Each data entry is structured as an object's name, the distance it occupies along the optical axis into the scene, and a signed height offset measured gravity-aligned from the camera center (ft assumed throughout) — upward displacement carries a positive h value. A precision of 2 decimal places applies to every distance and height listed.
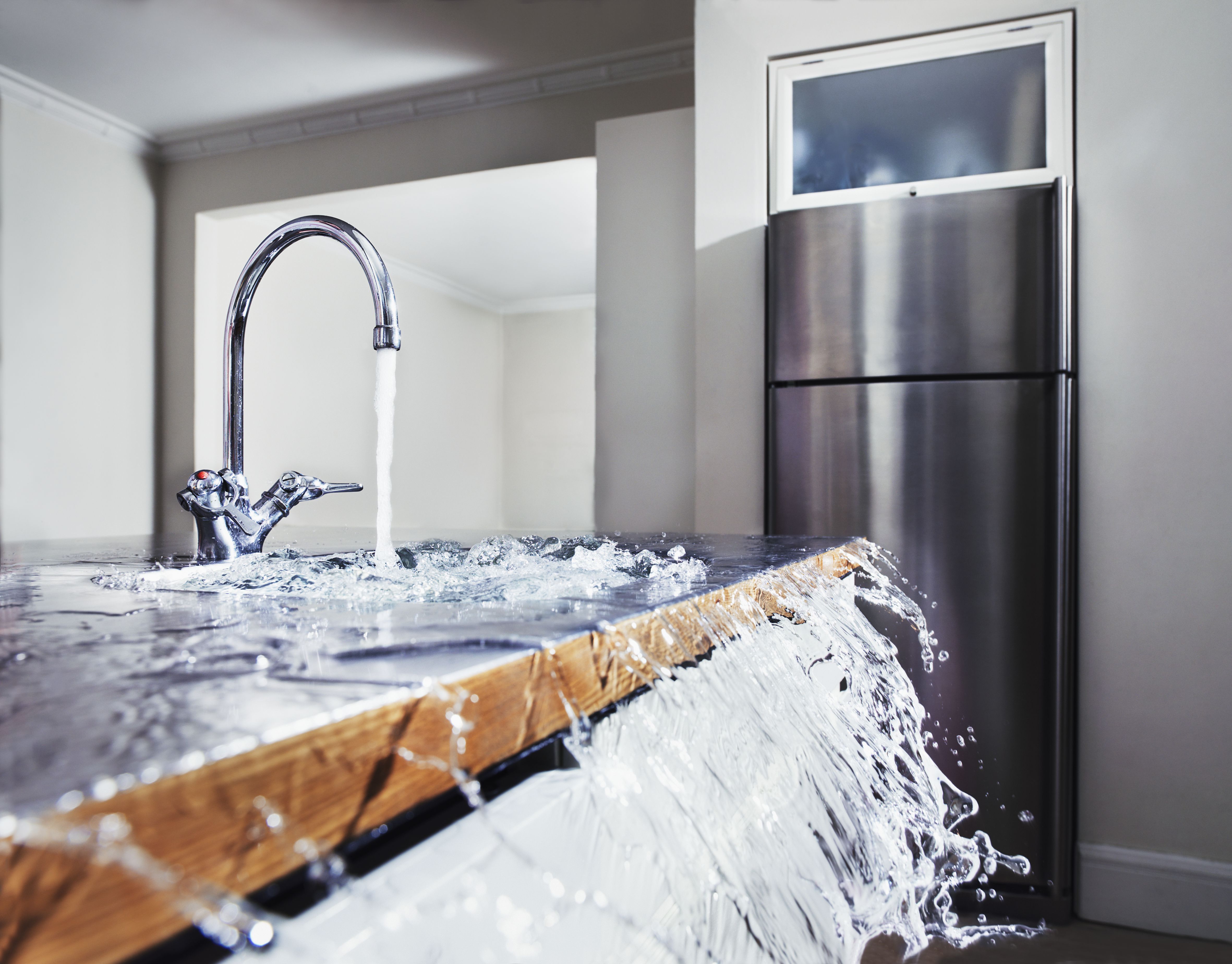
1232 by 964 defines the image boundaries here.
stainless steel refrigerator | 6.23 +0.04
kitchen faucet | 3.13 +0.05
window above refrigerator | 6.79 +3.09
